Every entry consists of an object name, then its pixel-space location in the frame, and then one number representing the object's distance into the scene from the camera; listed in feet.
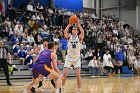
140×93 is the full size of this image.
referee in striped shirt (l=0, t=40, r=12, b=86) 43.98
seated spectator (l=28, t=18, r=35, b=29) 73.92
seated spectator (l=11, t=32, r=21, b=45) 66.90
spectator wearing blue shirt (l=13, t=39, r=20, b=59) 63.87
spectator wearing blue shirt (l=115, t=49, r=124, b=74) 81.66
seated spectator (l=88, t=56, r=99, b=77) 73.56
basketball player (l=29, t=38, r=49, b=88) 30.69
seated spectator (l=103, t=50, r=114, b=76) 77.20
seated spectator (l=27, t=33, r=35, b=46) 66.56
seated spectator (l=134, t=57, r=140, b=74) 89.42
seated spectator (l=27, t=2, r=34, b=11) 80.72
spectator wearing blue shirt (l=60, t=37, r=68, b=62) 71.96
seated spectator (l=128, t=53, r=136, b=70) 87.75
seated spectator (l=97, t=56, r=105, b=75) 75.05
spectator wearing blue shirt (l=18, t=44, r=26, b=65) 63.31
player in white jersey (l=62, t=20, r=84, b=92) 31.19
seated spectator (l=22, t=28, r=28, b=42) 67.49
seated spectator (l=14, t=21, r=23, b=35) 68.87
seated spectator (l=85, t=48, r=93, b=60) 78.33
